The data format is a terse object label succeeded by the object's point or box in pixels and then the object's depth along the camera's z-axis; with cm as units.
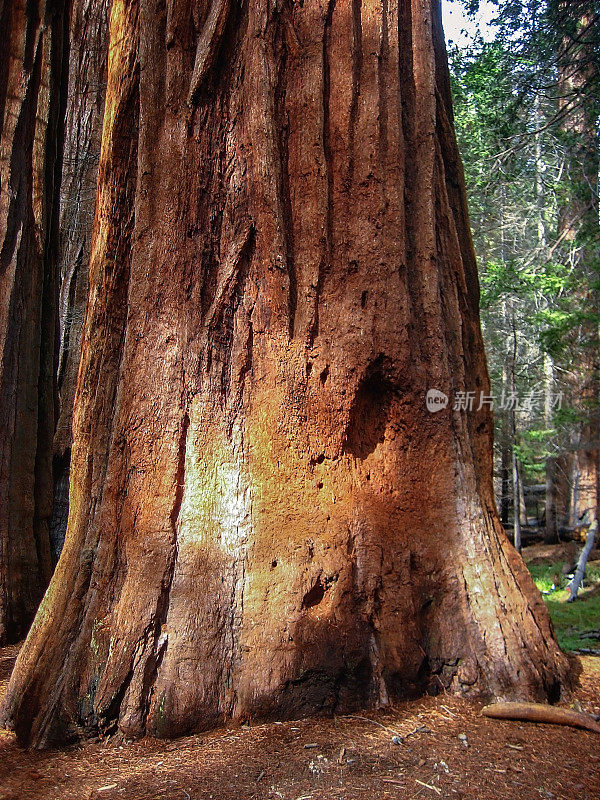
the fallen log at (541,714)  289
